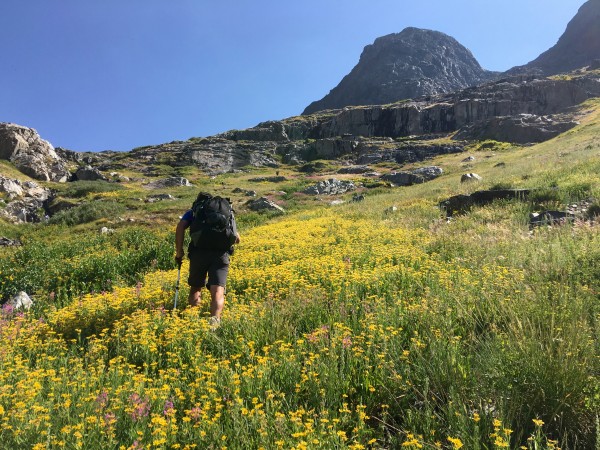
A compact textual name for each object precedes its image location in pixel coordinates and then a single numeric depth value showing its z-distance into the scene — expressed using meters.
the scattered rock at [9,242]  20.95
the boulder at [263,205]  30.48
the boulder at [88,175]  62.27
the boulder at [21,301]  7.98
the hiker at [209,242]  6.23
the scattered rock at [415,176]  46.62
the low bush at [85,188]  47.00
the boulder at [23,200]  34.81
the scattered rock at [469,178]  25.10
